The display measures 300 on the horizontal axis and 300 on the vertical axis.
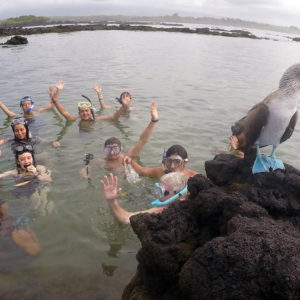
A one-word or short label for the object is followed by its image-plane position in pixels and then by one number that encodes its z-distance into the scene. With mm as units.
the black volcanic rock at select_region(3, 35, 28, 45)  32219
